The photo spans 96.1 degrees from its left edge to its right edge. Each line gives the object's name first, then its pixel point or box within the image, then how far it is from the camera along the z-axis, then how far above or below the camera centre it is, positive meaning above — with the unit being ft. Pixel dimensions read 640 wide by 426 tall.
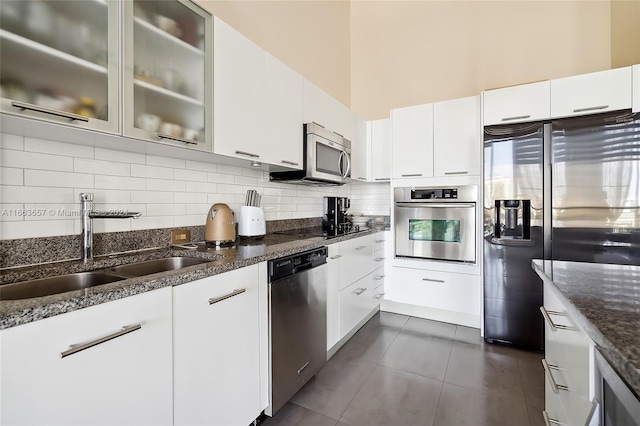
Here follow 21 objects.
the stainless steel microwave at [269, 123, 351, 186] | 7.76 +1.49
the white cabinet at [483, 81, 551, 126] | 7.64 +2.93
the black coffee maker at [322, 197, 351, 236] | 9.82 -0.13
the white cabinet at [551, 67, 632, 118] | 6.94 +2.93
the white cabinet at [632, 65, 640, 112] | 6.76 +2.87
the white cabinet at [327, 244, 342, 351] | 6.84 -2.06
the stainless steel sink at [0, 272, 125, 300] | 3.28 -0.94
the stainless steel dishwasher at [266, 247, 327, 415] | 5.04 -2.15
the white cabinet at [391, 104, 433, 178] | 9.59 +2.37
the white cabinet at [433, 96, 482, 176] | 8.98 +2.33
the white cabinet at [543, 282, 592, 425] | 2.65 -1.68
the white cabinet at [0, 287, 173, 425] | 2.31 -1.46
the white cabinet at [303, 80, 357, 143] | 7.98 +3.03
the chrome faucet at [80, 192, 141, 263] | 4.26 -0.10
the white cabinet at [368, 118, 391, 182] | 11.09 +2.43
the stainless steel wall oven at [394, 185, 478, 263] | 8.95 -0.40
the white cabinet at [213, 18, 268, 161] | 5.31 +2.32
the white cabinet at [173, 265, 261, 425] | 3.59 -1.94
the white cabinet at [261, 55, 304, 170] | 6.59 +2.31
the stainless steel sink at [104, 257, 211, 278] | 4.43 -0.89
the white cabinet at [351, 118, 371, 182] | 10.41 +2.18
